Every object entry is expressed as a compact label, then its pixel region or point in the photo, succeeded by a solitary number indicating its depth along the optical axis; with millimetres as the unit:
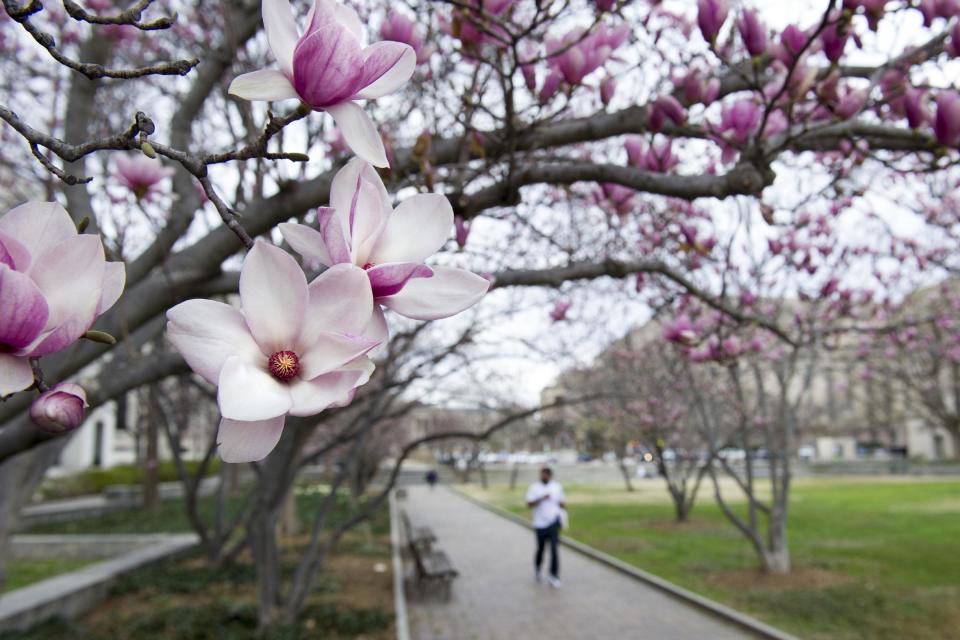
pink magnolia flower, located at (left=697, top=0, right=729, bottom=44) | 2150
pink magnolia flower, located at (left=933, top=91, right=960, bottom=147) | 2090
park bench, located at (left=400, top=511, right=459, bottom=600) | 8562
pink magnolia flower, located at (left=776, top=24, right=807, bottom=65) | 2285
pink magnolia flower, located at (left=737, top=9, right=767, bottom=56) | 2260
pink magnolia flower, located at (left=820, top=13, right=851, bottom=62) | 2258
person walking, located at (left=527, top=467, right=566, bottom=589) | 9573
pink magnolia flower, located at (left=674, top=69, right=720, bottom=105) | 2682
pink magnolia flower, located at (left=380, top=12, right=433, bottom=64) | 1999
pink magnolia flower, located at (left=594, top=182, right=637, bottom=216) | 3303
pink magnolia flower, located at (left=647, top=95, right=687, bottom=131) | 2516
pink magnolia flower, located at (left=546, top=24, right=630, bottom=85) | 2387
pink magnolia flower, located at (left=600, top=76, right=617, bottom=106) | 2795
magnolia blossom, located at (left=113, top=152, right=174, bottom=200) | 1924
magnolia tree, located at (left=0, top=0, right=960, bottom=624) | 773
